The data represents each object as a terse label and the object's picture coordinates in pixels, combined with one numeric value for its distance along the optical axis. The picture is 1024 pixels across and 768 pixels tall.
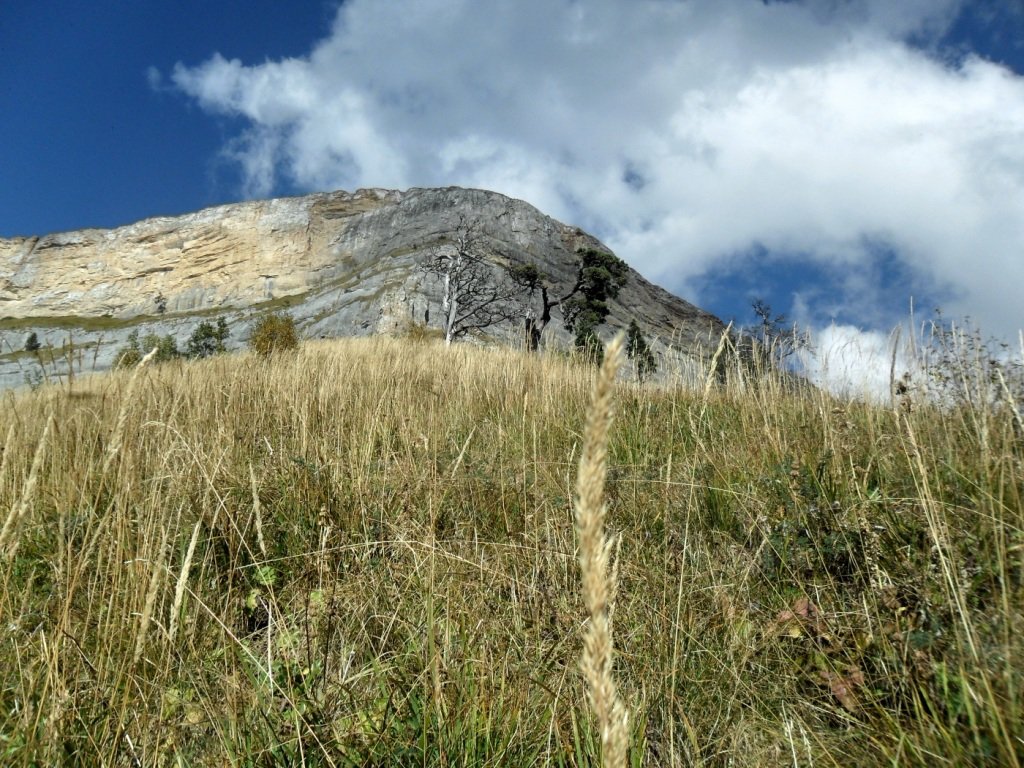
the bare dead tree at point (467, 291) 21.53
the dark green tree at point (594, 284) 26.05
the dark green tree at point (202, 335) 27.83
